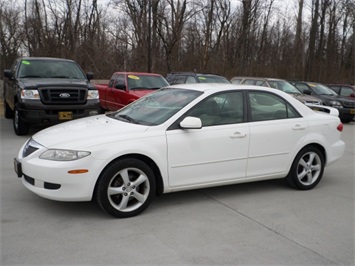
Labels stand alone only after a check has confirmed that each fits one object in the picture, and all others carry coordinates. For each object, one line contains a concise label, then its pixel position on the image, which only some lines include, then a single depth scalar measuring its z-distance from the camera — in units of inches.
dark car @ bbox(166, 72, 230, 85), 577.4
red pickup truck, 428.1
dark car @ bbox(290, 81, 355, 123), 567.8
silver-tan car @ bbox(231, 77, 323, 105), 548.1
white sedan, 154.7
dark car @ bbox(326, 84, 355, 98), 663.1
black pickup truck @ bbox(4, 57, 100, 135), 325.7
